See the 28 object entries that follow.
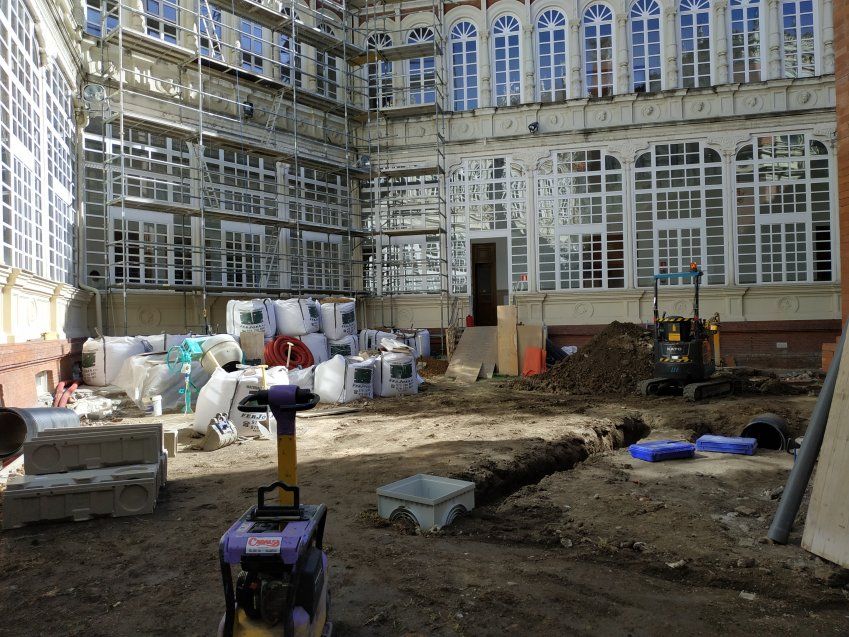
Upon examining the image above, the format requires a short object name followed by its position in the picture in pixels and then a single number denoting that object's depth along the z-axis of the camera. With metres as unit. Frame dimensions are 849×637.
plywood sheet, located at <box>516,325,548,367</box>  16.28
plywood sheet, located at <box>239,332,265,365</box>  12.48
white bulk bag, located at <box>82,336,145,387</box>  11.29
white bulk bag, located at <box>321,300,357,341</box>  14.88
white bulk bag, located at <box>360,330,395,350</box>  15.95
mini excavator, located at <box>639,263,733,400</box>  11.84
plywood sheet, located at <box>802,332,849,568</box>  4.04
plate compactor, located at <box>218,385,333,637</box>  2.56
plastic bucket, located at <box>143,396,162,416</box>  10.01
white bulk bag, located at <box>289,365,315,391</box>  11.36
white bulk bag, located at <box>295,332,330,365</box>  14.11
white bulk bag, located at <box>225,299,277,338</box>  13.09
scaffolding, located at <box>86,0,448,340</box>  14.15
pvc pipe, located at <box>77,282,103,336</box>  13.09
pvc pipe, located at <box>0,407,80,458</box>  6.24
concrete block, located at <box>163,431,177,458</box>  7.33
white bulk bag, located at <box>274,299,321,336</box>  13.88
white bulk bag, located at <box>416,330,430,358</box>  17.45
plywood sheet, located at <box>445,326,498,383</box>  15.88
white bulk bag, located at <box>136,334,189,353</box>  12.23
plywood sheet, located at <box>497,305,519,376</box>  16.25
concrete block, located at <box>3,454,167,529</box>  4.83
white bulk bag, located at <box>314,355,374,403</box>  11.59
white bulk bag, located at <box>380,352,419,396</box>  12.45
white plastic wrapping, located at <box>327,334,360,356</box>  14.69
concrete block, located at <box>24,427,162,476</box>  5.29
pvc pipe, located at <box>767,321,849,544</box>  4.45
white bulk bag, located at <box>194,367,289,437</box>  8.49
